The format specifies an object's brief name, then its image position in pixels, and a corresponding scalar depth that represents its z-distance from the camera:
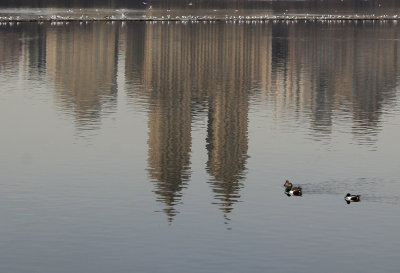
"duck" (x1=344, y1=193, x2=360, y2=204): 65.12
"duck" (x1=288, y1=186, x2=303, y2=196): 66.88
